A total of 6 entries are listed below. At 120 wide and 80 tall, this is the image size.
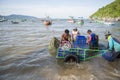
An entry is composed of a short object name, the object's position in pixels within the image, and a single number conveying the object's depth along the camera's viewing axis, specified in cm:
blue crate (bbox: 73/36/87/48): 687
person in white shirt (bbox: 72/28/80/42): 784
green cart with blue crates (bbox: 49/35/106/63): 535
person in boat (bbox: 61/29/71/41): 609
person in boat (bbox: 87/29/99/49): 660
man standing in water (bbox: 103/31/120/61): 585
